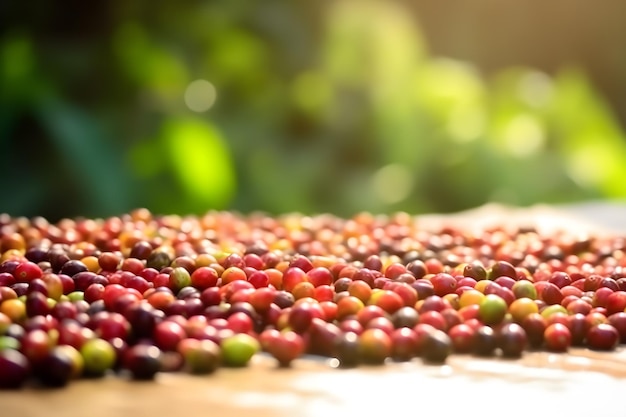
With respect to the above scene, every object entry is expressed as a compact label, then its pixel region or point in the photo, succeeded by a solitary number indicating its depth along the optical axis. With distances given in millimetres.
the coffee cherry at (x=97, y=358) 565
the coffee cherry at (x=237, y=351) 584
